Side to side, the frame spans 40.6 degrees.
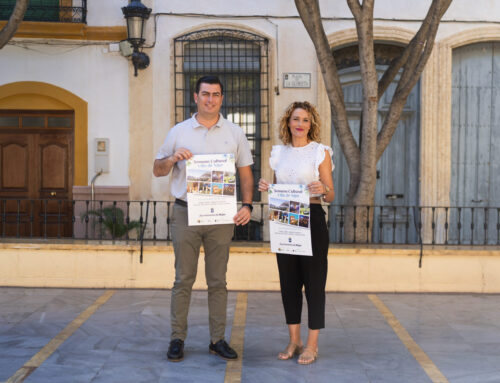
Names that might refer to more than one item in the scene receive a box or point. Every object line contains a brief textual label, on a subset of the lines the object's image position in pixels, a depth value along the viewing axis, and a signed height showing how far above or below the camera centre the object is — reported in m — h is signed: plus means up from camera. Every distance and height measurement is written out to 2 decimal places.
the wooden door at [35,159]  11.05 +0.19
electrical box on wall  10.70 +0.25
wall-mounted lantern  10.22 +2.26
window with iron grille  10.82 +1.59
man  4.88 -0.42
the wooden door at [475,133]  11.10 +0.65
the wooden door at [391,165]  11.13 +0.11
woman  4.86 -0.25
